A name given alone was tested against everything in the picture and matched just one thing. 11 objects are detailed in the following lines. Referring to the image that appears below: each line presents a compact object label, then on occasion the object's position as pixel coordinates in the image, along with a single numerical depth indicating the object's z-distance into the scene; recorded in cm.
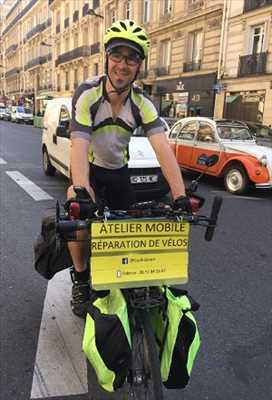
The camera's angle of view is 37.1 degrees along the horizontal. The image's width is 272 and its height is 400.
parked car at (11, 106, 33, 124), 3919
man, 224
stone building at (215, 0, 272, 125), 1925
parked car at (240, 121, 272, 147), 1002
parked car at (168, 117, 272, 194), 824
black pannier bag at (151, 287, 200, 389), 199
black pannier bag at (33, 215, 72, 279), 281
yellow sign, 190
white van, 680
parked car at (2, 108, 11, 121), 4466
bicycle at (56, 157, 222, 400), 188
